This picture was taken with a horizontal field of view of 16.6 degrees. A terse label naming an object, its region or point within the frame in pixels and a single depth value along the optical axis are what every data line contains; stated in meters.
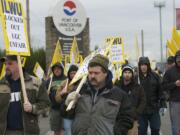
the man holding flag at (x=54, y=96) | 11.47
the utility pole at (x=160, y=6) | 79.21
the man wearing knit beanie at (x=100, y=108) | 5.94
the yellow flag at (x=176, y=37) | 14.12
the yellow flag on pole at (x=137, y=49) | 13.87
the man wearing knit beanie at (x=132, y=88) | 10.35
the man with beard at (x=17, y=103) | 6.89
